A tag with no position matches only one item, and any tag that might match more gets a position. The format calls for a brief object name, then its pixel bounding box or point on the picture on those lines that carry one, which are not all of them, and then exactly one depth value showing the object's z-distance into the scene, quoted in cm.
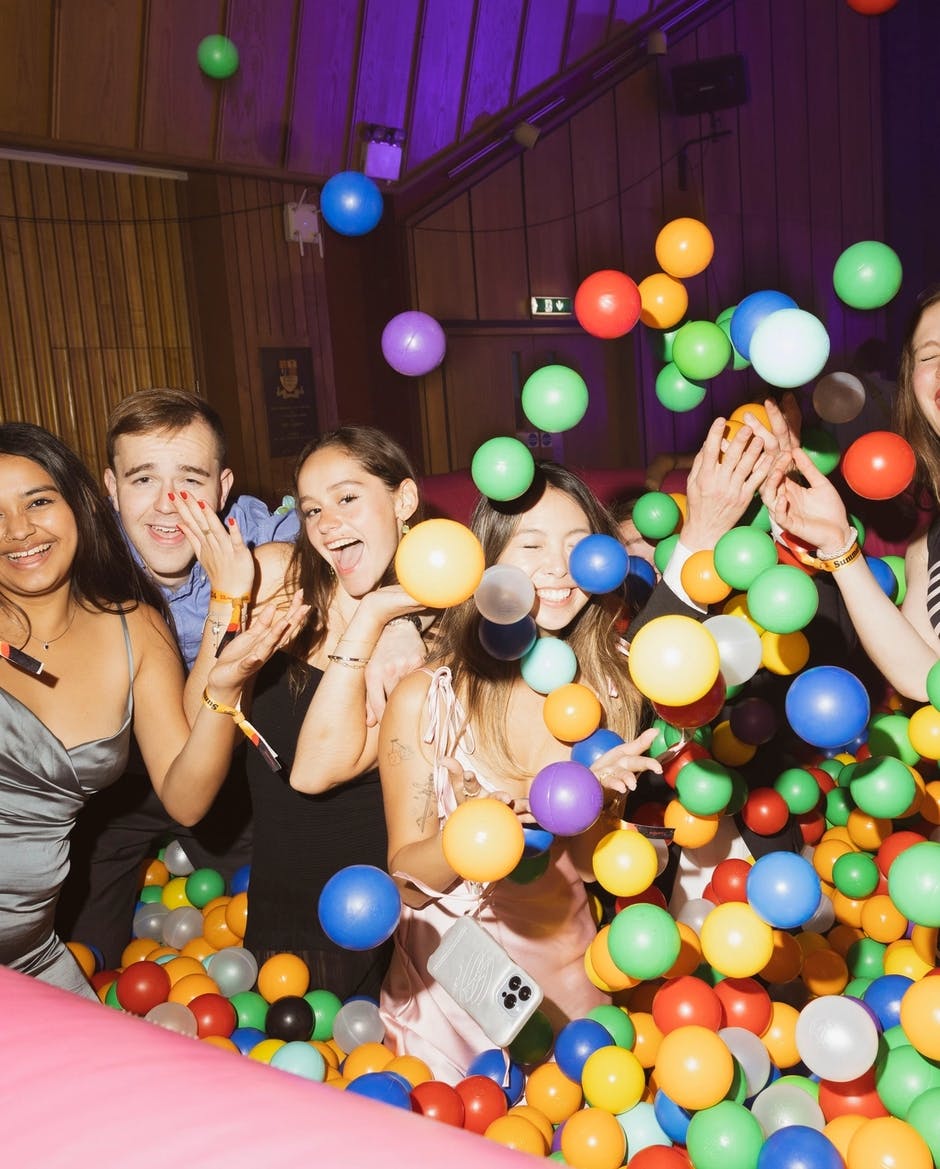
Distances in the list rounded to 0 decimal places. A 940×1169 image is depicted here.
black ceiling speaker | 618
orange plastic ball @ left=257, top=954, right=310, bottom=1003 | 212
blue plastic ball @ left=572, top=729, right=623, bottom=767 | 159
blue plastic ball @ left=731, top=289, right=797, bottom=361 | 160
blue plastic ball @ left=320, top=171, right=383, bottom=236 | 196
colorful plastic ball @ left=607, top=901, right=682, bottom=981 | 143
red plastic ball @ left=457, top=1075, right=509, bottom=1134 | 157
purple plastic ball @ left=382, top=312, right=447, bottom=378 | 173
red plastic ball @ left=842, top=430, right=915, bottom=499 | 151
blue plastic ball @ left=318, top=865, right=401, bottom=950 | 134
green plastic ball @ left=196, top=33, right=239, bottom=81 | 470
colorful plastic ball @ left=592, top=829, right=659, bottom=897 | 147
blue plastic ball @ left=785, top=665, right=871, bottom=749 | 133
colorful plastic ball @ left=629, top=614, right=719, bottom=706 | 125
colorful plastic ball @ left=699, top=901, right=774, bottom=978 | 148
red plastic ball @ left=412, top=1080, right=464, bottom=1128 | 152
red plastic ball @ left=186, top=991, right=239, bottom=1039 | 201
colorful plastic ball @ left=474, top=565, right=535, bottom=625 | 144
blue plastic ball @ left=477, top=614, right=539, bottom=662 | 159
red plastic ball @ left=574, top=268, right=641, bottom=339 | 165
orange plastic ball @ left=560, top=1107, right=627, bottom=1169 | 147
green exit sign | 649
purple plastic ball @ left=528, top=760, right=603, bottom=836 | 134
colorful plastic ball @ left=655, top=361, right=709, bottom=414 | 183
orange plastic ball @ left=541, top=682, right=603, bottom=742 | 158
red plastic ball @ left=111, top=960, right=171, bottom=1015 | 210
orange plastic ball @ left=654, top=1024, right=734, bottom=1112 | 140
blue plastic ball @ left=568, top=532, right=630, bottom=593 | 153
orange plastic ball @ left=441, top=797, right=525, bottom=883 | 129
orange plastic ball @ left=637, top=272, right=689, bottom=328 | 179
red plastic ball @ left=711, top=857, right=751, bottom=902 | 179
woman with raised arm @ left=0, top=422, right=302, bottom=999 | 181
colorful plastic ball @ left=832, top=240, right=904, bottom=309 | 157
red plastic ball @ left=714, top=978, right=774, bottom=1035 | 162
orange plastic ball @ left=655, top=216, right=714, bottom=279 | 177
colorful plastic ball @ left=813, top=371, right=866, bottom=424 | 174
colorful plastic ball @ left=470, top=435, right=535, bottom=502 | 154
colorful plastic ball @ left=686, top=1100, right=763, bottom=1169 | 136
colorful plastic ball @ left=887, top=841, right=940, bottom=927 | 133
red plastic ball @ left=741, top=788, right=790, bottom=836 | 197
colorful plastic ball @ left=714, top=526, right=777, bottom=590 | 153
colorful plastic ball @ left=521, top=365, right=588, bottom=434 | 163
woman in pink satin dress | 161
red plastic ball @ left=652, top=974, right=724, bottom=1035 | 153
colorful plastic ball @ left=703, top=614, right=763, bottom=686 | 148
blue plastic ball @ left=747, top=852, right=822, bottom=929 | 140
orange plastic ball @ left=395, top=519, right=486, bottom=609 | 135
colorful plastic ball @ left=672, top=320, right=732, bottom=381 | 171
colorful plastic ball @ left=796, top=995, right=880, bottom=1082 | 134
